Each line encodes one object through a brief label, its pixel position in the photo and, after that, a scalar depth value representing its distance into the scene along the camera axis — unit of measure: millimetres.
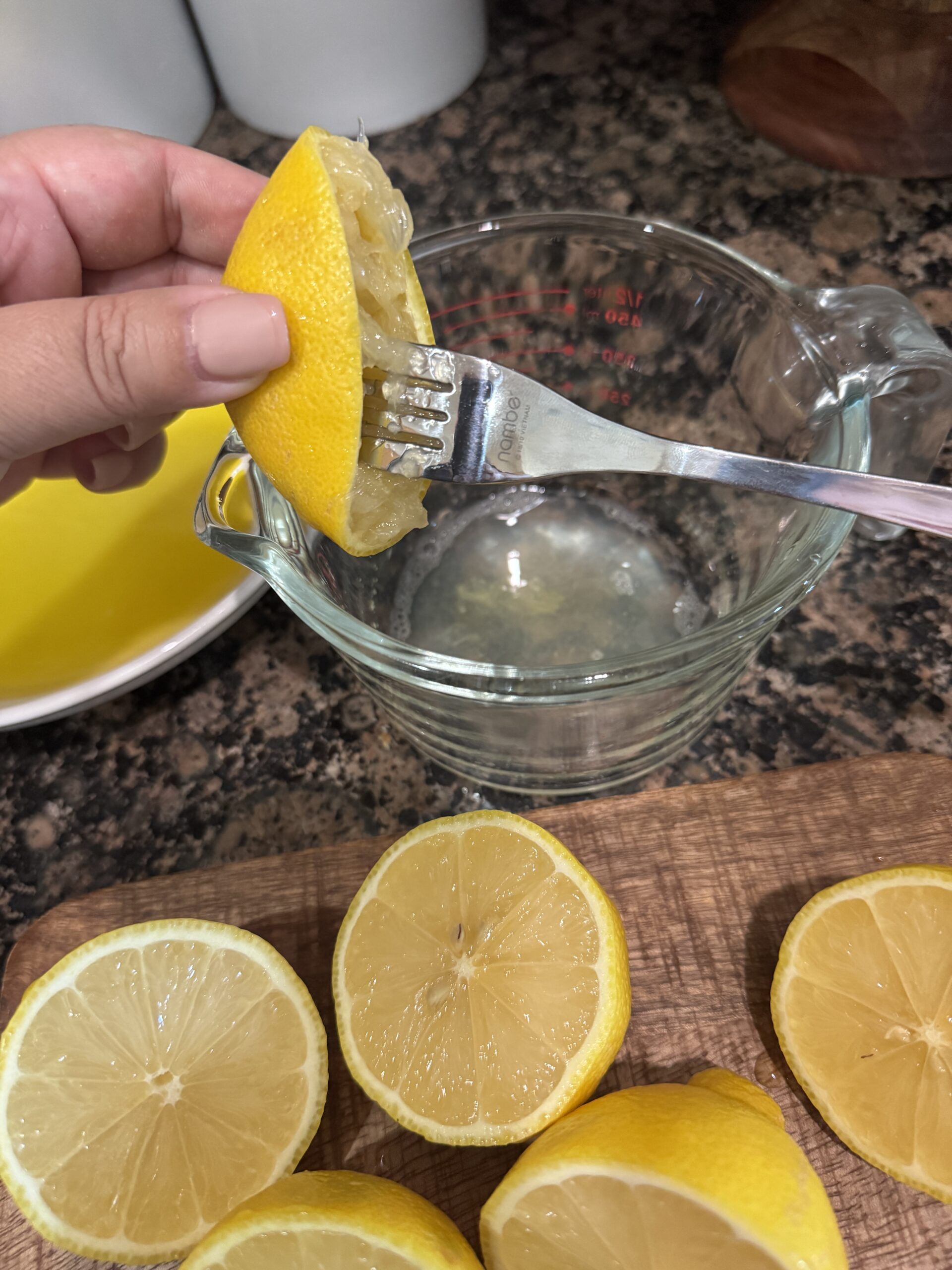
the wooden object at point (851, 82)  275
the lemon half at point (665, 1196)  139
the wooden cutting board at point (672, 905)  175
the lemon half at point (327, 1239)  146
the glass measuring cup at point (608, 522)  164
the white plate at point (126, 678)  205
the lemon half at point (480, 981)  165
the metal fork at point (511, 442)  148
